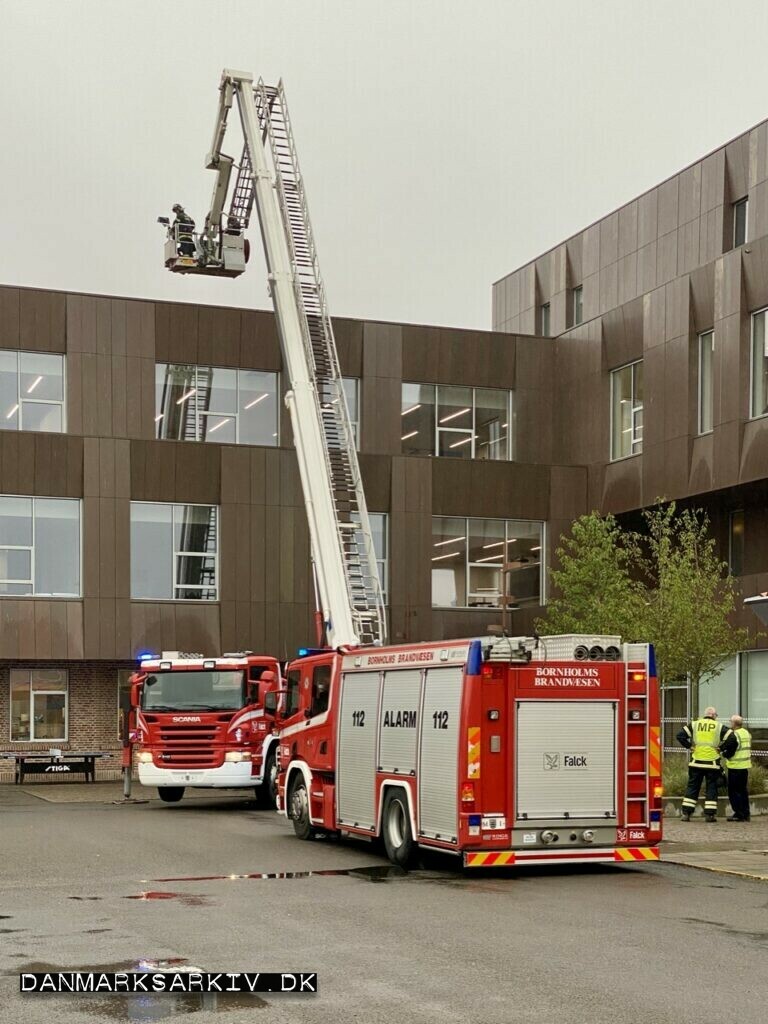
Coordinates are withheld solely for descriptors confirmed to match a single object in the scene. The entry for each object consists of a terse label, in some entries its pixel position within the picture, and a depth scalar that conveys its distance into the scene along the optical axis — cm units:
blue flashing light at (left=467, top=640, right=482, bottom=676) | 1598
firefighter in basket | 3039
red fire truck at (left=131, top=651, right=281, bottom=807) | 2689
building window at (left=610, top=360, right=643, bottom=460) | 3738
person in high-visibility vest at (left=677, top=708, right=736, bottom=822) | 2233
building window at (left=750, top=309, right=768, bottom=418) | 3219
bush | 2564
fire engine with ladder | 1595
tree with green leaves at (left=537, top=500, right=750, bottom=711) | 2772
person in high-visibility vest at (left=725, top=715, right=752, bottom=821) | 2223
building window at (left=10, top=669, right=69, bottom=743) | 3697
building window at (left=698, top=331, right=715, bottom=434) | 3431
